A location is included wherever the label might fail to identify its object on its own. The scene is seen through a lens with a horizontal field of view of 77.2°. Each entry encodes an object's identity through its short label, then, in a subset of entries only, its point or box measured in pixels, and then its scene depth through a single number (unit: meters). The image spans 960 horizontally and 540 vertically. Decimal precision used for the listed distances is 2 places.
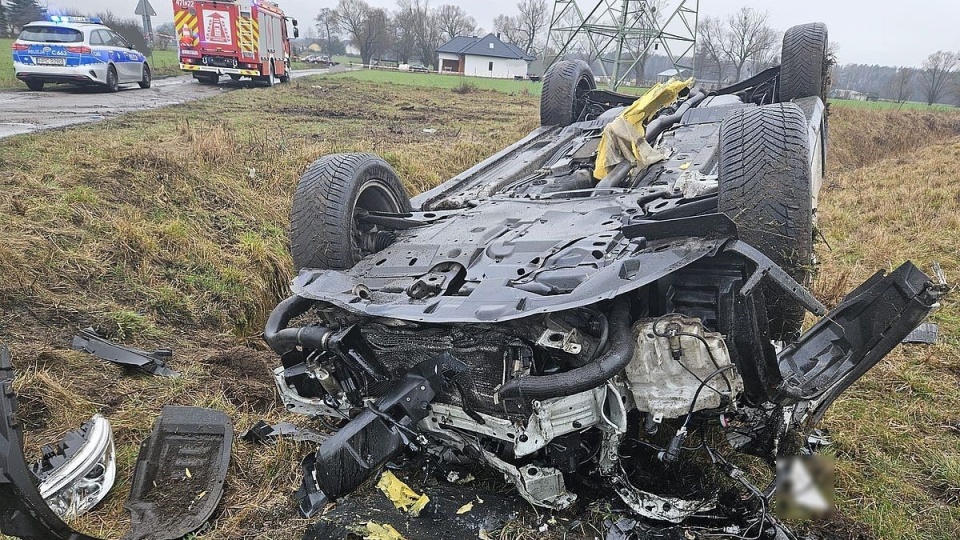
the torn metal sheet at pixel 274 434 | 2.86
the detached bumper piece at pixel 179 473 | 2.33
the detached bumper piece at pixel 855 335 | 2.08
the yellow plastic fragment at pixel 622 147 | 4.02
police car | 9.98
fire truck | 14.42
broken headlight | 2.26
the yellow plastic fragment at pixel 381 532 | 2.19
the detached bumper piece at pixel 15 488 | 1.54
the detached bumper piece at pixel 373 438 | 2.02
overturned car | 2.04
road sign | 14.42
